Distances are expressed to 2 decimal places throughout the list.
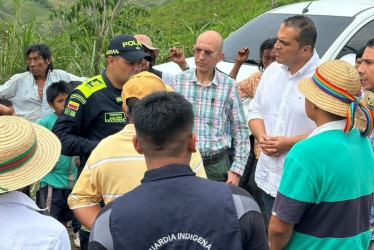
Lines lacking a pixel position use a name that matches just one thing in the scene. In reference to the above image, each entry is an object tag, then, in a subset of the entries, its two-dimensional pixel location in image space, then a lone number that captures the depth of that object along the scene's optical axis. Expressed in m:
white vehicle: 5.61
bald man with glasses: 3.93
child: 4.42
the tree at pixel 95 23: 7.01
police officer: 3.37
